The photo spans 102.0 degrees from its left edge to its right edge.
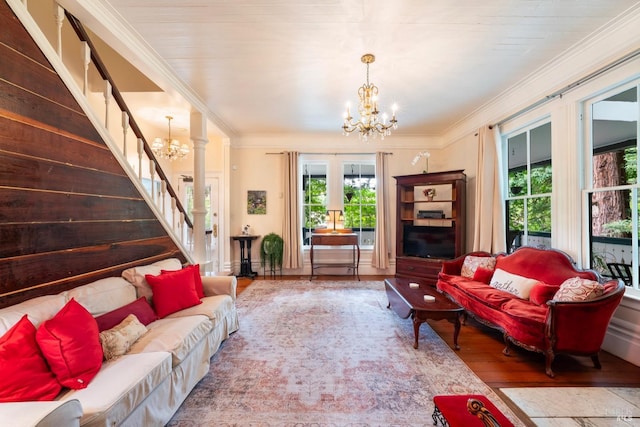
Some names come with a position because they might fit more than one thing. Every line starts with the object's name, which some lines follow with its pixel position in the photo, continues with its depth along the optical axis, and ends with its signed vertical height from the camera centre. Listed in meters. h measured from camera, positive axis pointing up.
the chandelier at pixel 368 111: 2.63 +1.05
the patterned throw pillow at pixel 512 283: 2.65 -0.77
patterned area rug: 1.68 -1.31
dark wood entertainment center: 4.33 -0.19
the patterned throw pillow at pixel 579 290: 2.07 -0.65
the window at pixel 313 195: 5.58 +0.38
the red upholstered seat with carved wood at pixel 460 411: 1.18 -0.96
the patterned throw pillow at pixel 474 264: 3.35 -0.69
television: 4.52 -0.53
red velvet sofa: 2.04 -0.87
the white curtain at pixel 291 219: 5.27 -0.13
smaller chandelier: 4.41 +1.13
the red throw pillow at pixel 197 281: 2.61 -0.69
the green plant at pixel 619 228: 2.38 -0.16
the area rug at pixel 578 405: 1.59 -1.29
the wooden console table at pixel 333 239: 5.00 -0.51
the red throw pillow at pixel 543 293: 2.44 -0.77
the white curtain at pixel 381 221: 5.25 -0.19
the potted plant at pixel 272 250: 5.23 -0.75
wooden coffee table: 2.45 -0.93
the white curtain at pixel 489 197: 3.64 +0.22
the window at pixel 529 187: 3.17 +0.32
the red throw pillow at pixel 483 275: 3.25 -0.80
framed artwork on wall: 5.44 +0.23
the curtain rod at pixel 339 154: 5.46 +1.23
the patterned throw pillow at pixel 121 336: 1.59 -0.80
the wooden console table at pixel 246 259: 5.21 -0.94
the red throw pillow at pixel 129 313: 1.75 -0.74
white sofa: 1.04 -0.87
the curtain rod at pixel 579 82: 2.21 +1.30
